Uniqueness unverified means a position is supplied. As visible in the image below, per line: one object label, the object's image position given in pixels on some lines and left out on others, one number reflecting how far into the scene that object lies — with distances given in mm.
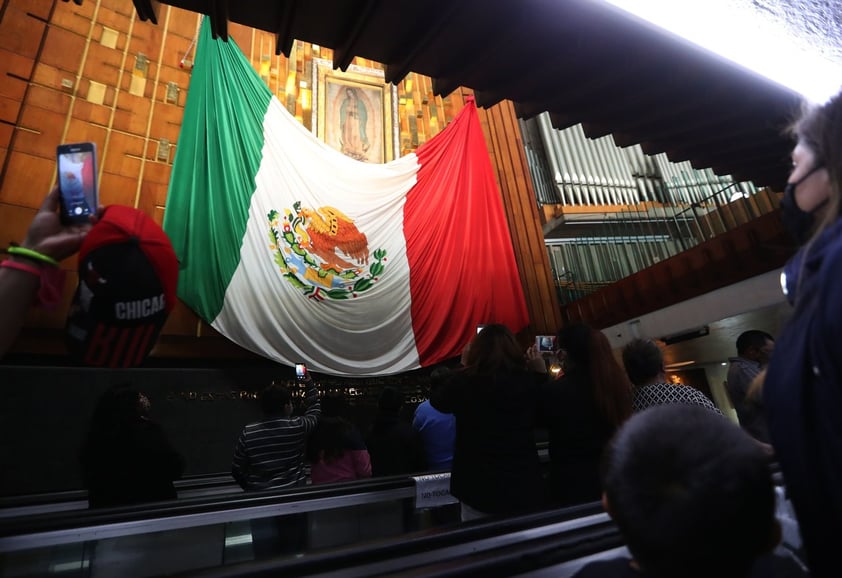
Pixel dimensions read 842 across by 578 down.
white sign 1635
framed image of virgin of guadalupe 4871
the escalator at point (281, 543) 850
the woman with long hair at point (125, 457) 1636
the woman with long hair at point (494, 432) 1311
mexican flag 3273
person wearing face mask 470
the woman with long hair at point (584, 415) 1331
